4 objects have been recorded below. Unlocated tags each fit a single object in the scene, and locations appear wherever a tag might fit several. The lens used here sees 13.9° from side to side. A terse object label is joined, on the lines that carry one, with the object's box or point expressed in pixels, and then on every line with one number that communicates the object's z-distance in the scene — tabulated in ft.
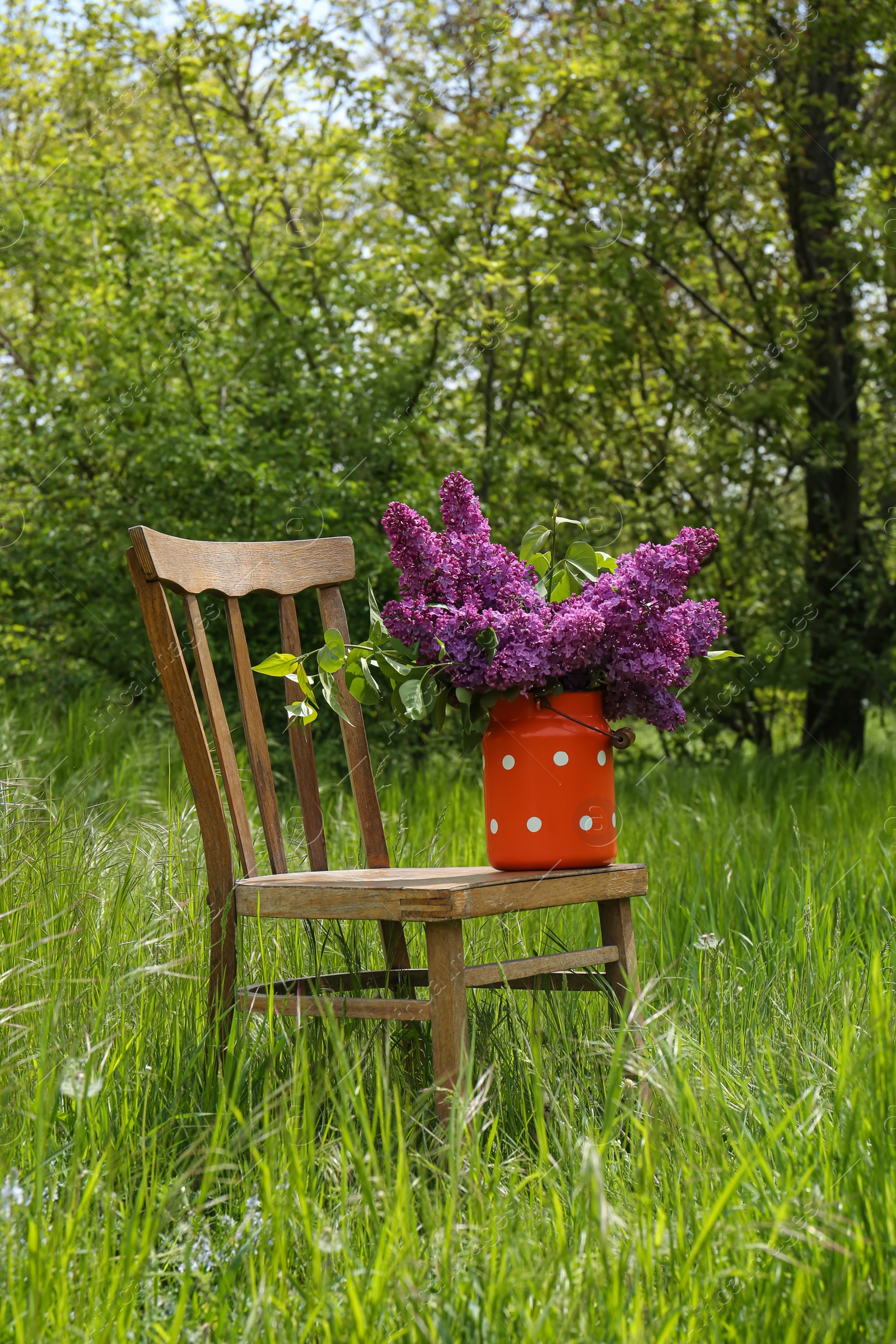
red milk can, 16.37
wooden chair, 15.90
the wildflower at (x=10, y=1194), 14.72
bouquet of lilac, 16.23
